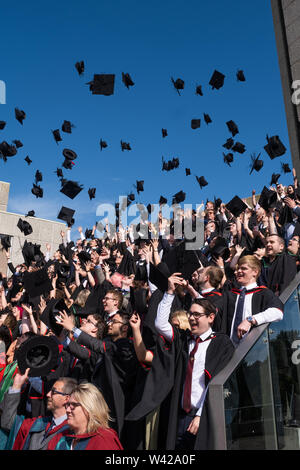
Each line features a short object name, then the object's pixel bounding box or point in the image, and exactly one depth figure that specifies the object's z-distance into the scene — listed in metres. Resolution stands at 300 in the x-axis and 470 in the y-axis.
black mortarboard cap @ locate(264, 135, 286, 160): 9.62
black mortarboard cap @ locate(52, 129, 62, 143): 11.73
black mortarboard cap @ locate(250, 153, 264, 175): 10.09
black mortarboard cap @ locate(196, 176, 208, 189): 12.77
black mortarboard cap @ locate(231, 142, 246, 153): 10.86
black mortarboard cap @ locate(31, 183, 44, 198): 12.18
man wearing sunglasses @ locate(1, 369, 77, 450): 3.03
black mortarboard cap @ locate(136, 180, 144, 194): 13.53
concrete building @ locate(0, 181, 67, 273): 23.17
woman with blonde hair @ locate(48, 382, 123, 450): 2.58
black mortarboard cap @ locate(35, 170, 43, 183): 12.79
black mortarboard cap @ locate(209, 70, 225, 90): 10.54
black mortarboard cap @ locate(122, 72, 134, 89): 9.81
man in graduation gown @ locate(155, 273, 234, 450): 2.85
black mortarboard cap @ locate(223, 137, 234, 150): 11.22
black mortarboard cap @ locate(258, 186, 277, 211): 7.07
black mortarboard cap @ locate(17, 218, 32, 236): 12.17
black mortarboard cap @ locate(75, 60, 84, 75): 9.70
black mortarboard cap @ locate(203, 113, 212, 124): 11.91
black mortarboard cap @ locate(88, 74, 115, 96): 8.93
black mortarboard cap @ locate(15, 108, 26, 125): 11.14
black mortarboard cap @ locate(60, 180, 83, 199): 10.15
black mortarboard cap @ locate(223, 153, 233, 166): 11.23
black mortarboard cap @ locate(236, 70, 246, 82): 11.05
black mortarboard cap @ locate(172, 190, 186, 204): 11.65
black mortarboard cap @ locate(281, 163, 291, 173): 11.51
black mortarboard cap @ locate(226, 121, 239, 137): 10.71
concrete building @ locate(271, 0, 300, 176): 10.63
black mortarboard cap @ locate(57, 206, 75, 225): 11.11
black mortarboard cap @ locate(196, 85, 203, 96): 11.14
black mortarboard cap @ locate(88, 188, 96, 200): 13.28
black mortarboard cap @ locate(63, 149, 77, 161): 11.14
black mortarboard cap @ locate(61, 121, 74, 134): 11.63
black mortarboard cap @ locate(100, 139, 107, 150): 12.47
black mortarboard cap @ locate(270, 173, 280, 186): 10.84
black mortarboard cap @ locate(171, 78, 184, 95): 11.13
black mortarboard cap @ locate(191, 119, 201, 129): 12.32
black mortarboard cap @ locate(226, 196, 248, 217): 7.83
